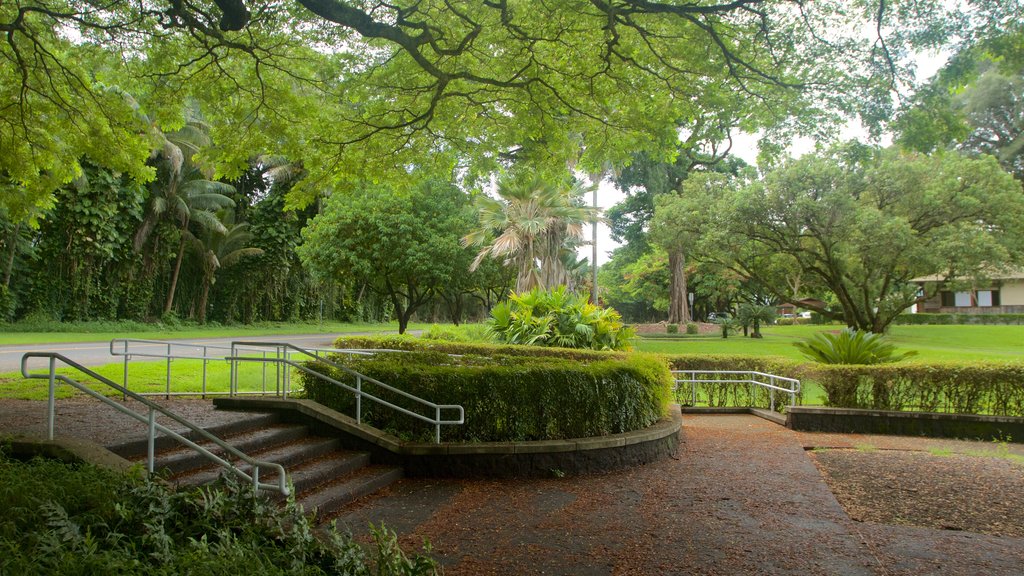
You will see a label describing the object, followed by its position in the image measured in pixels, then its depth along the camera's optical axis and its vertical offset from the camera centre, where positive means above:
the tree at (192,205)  31.97 +5.27
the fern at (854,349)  13.11 -0.79
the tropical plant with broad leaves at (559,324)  14.46 -0.33
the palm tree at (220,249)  34.19 +3.26
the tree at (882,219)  21.03 +3.11
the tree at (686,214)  25.31 +3.74
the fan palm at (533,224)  19.72 +2.64
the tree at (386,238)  23.75 +2.62
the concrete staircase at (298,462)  5.58 -1.45
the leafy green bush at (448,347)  12.51 -0.80
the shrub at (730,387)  14.23 -1.77
